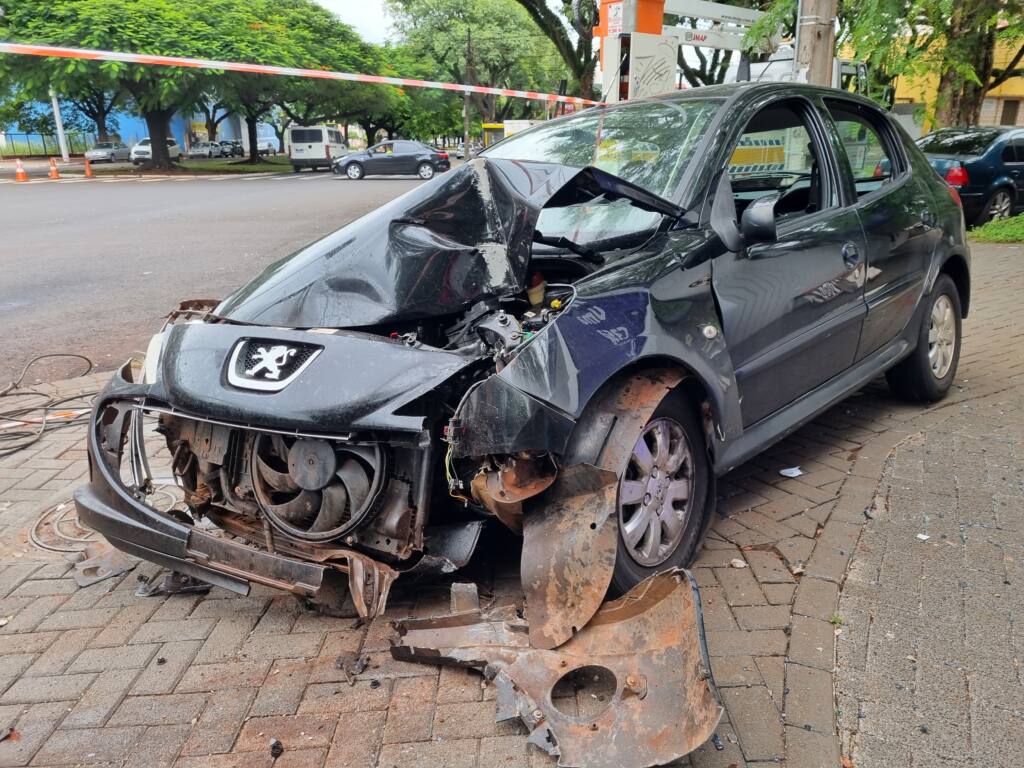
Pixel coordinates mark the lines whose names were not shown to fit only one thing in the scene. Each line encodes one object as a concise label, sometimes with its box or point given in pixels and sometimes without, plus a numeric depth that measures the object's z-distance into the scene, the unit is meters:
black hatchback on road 31.73
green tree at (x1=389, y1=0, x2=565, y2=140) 49.66
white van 39.03
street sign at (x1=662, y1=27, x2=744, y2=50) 11.67
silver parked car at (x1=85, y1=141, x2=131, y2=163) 42.06
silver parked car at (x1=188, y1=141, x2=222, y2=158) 48.78
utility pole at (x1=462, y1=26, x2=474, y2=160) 46.72
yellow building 31.91
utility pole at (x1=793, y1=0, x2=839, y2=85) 7.81
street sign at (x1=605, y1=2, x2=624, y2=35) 8.43
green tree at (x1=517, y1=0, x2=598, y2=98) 18.98
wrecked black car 2.48
